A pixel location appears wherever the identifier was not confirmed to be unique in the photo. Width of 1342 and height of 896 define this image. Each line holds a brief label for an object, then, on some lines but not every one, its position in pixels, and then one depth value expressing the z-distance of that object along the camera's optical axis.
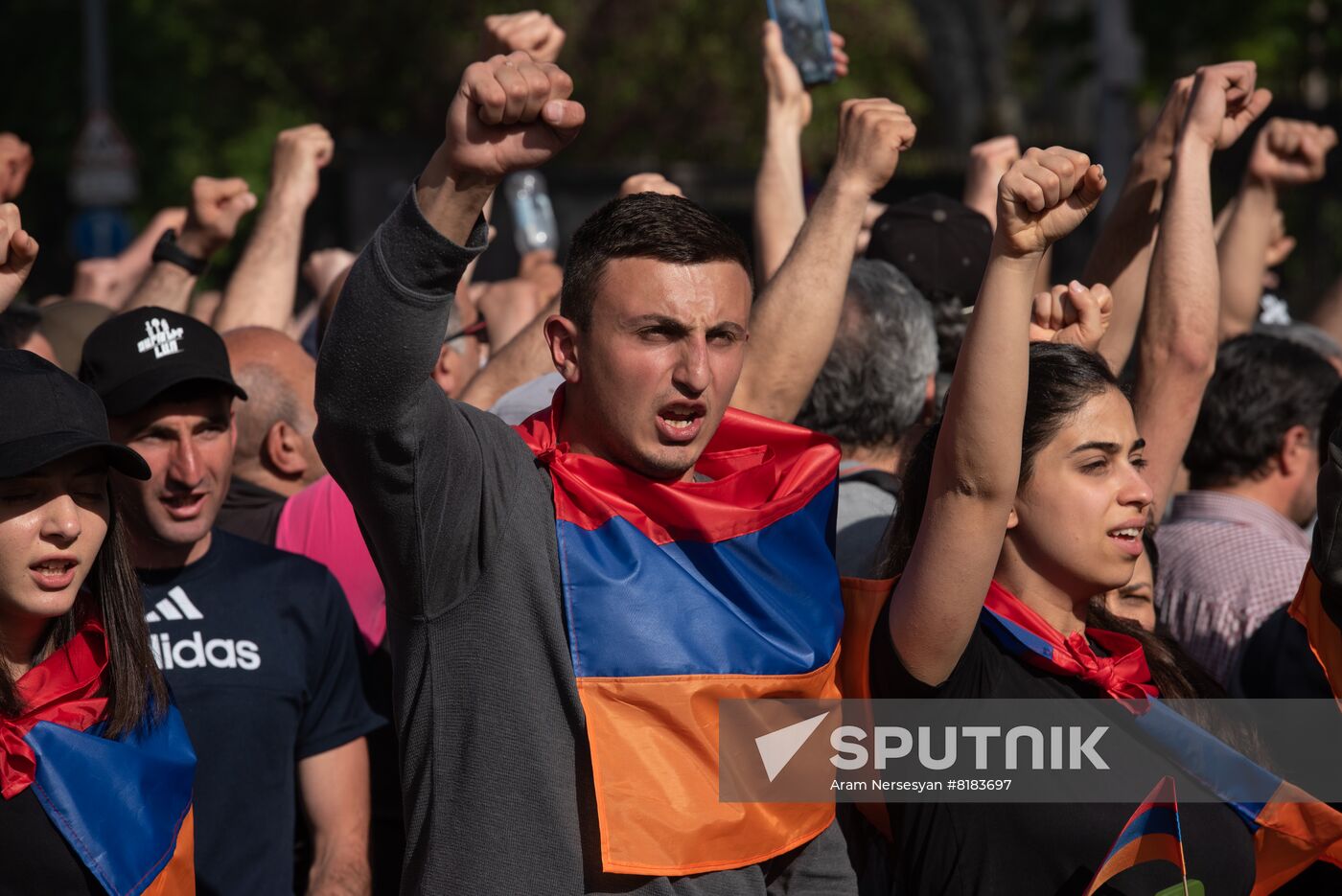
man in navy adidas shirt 6.77
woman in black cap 5.63
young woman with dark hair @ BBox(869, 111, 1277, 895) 5.43
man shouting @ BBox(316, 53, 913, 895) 4.84
